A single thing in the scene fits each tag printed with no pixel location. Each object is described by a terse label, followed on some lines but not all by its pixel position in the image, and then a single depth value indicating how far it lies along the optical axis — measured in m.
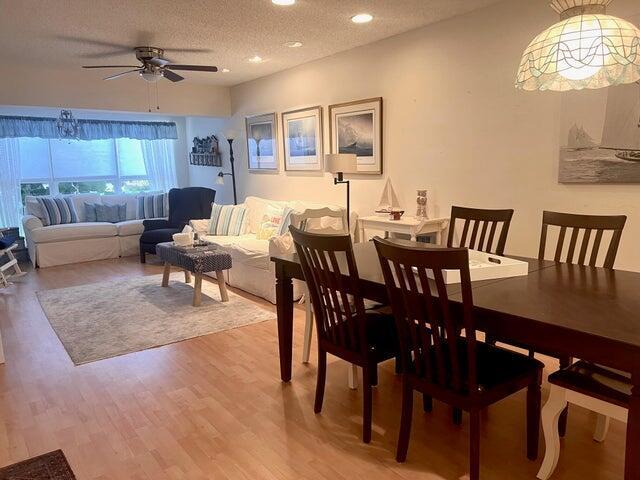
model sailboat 4.59
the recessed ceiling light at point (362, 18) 3.73
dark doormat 2.02
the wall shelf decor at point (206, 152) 7.44
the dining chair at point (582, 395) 1.65
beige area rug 3.54
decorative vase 4.20
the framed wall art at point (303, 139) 5.37
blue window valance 6.68
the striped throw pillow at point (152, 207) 7.42
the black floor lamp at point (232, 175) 6.84
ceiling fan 4.38
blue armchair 6.76
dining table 1.44
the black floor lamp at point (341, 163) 4.49
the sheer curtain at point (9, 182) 6.81
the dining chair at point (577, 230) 2.24
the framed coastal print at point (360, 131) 4.63
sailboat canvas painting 2.90
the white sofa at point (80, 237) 6.30
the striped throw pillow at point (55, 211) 6.64
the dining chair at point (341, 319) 2.10
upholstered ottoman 4.25
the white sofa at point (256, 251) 4.24
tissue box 4.77
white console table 3.92
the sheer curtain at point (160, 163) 8.08
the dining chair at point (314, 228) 2.77
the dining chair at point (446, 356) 1.69
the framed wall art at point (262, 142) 6.12
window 7.16
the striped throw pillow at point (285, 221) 4.96
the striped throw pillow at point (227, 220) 5.75
